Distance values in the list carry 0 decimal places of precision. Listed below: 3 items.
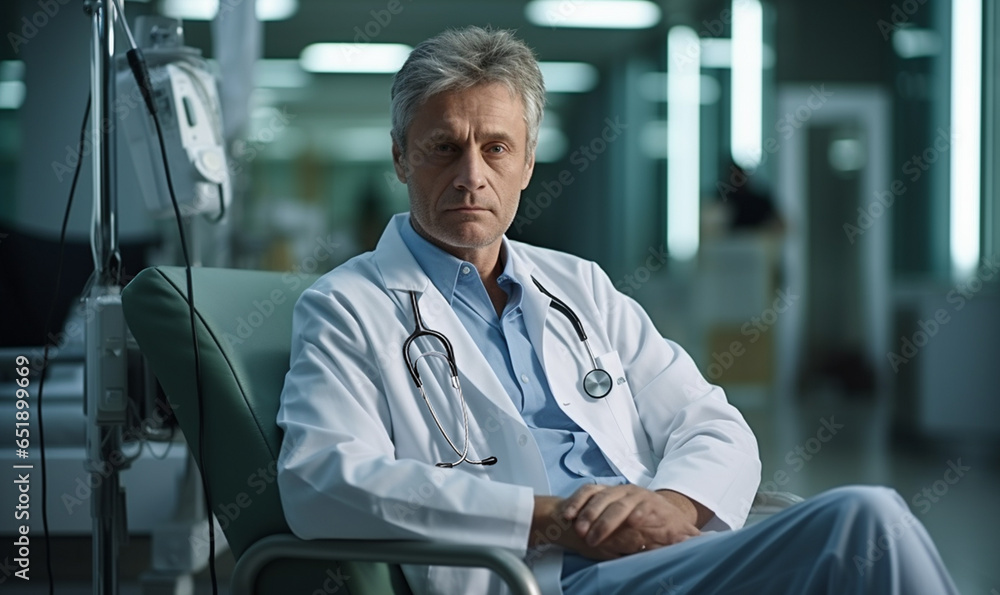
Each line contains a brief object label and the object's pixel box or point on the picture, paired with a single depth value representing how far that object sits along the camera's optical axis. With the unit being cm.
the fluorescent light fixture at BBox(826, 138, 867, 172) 802
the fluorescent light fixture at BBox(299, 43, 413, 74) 1002
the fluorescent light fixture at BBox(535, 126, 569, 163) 1462
